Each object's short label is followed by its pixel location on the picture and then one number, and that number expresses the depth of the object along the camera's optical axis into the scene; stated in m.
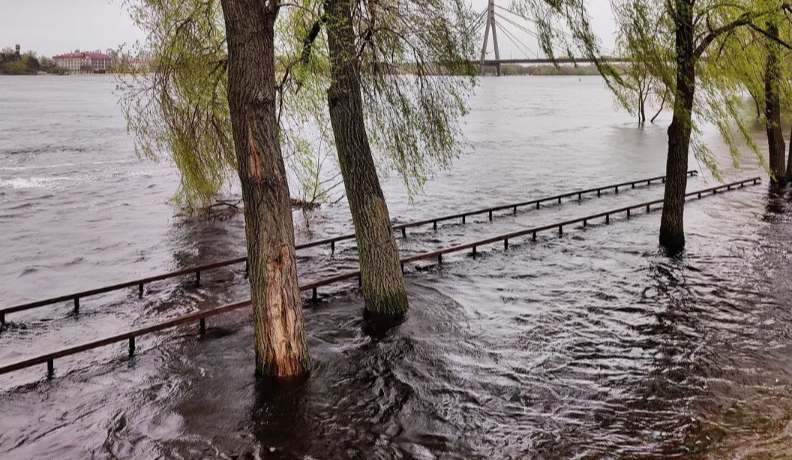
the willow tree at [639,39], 13.20
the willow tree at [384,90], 11.67
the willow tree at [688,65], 14.41
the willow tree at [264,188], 8.97
